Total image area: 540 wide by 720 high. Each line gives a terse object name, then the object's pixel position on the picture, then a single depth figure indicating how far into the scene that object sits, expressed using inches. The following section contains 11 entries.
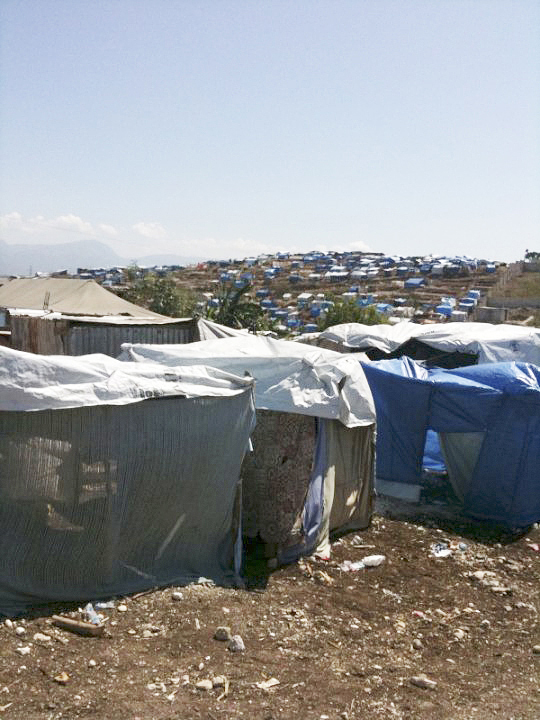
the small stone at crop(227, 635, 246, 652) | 180.9
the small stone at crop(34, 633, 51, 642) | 173.9
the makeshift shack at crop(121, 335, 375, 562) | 244.7
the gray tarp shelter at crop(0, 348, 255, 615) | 185.6
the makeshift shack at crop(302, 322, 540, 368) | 532.4
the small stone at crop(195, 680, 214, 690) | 161.3
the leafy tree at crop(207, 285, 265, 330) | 810.2
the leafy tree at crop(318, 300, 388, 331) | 1065.5
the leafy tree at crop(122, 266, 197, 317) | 1030.4
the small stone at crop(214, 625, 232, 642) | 185.3
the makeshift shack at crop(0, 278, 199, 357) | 444.5
